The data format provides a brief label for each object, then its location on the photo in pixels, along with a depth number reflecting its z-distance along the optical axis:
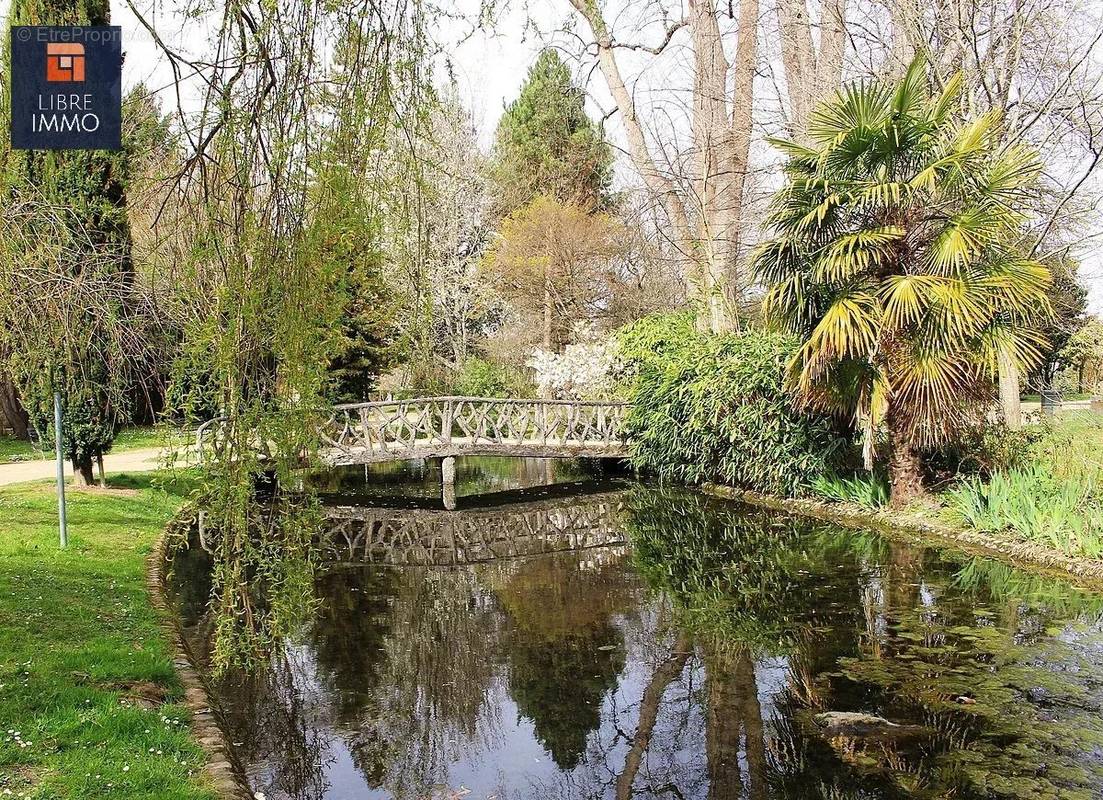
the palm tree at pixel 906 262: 9.23
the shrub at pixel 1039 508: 8.39
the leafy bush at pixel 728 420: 12.43
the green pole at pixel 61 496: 8.24
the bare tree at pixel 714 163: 14.03
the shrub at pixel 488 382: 20.72
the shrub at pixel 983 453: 10.65
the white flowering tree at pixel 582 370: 18.20
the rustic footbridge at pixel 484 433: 14.41
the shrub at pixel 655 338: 15.31
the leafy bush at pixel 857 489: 11.16
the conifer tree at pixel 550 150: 26.89
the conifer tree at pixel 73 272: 4.77
